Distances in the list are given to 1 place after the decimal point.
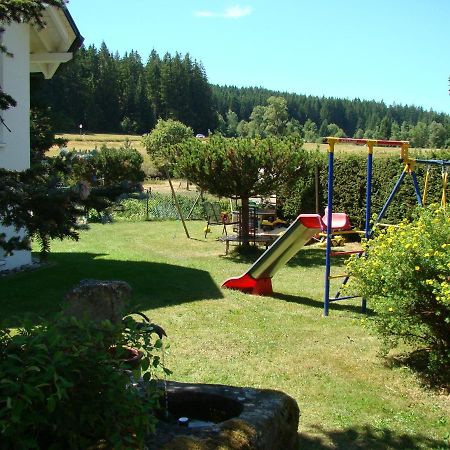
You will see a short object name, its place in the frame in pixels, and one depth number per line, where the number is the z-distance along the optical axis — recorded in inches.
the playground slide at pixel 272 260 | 413.4
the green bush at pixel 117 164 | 1309.1
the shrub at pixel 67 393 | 101.2
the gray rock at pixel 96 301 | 173.5
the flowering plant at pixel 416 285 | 249.1
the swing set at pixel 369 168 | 379.2
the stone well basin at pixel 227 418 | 136.3
